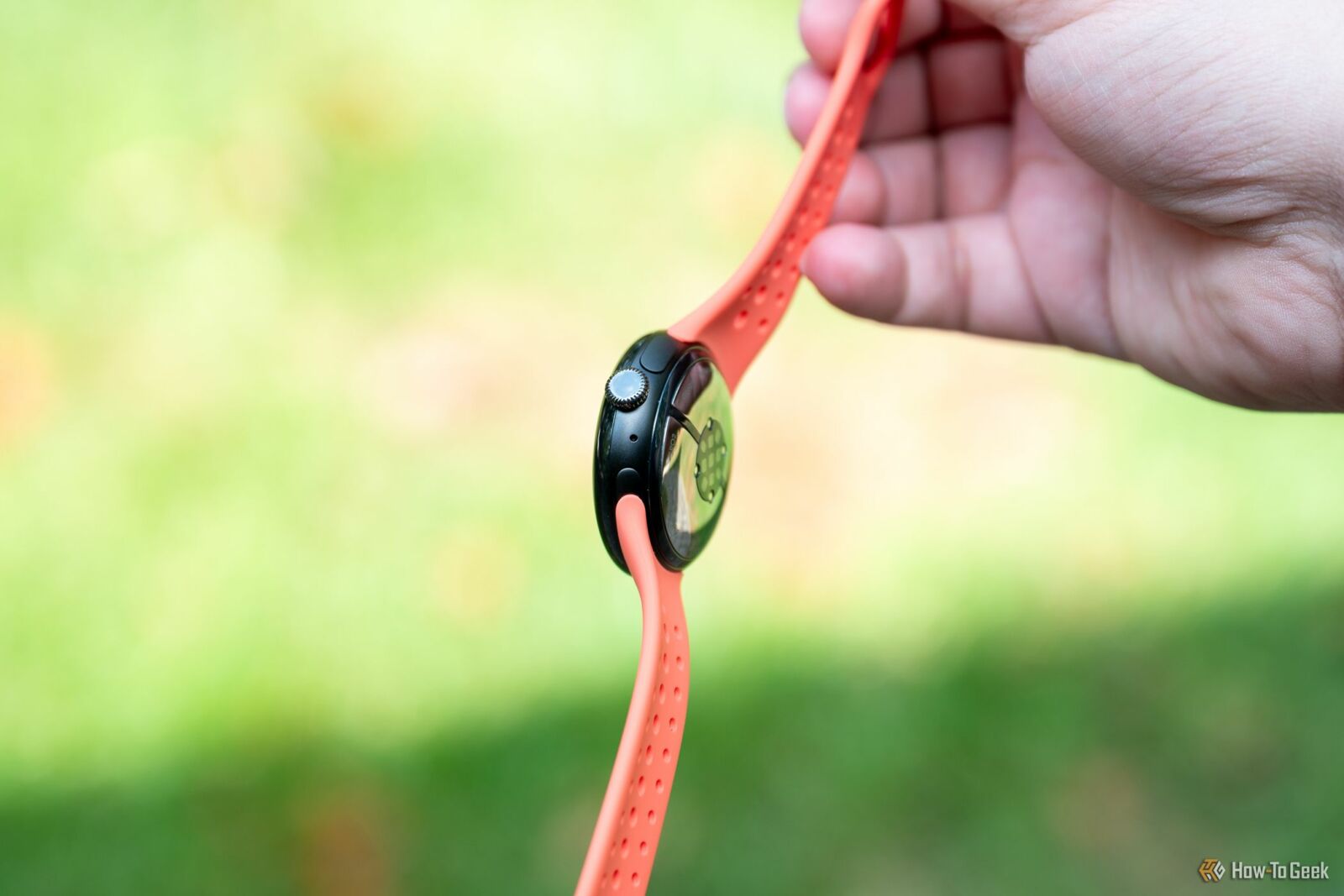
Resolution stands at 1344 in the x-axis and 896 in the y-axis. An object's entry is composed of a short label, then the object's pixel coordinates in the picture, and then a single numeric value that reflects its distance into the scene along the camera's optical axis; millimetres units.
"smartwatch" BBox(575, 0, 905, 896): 511
